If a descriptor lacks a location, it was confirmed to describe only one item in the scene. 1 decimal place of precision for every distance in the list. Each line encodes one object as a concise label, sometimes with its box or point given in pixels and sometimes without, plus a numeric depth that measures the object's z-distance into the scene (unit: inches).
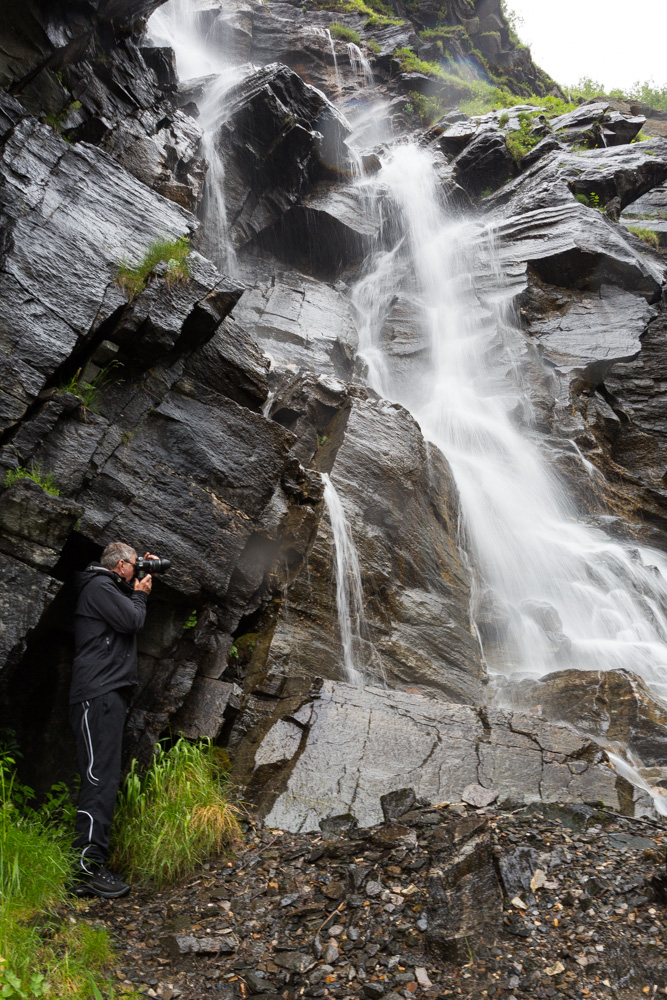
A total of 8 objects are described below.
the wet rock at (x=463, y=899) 155.0
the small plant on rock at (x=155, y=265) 272.8
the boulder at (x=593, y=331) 604.1
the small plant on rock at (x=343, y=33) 1098.7
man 184.1
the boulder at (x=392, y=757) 224.7
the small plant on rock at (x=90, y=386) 247.0
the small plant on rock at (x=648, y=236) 780.6
